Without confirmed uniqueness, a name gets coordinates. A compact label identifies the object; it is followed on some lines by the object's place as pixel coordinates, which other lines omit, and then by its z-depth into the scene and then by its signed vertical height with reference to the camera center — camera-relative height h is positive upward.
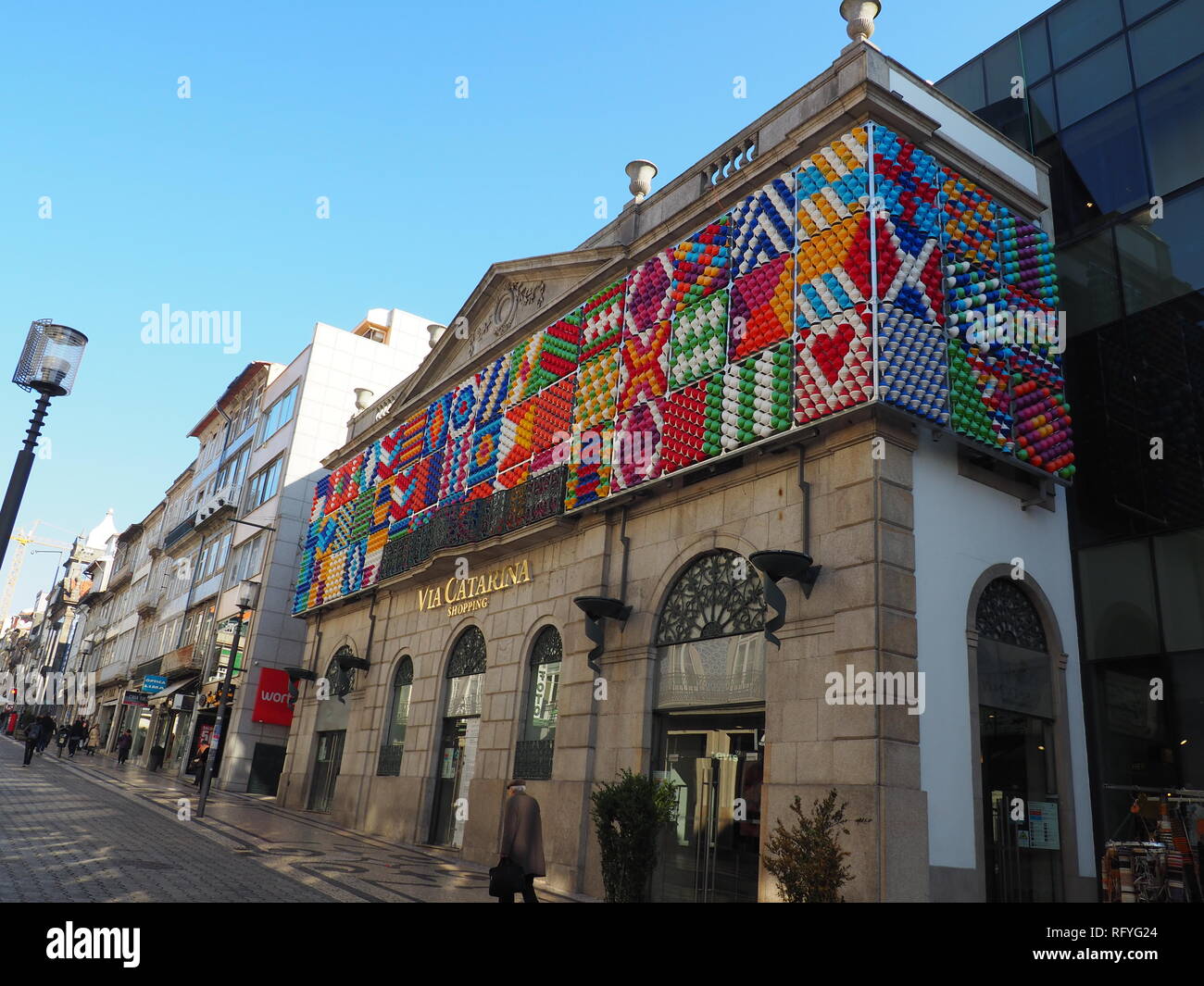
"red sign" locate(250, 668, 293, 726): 31.91 +2.17
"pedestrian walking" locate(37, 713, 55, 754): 34.39 +0.59
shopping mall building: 11.30 +3.95
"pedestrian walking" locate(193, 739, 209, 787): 33.28 +0.06
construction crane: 165.25 +33.25
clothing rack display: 11.23 -0.31
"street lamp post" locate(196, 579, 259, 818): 19.68 +0.81
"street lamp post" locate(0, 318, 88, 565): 10.12 +3.97
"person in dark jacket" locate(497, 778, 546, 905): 10.45 -0.52
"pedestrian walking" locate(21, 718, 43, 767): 31.16 +0.30
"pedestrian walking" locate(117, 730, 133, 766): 40.00 +0.32
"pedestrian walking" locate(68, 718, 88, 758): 40.34 +0.52
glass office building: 13.37 +7.14
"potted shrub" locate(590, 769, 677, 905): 11.87 -0.42
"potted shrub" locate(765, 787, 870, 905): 9.90 -0.47
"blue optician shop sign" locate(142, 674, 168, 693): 38.84 +2.85
